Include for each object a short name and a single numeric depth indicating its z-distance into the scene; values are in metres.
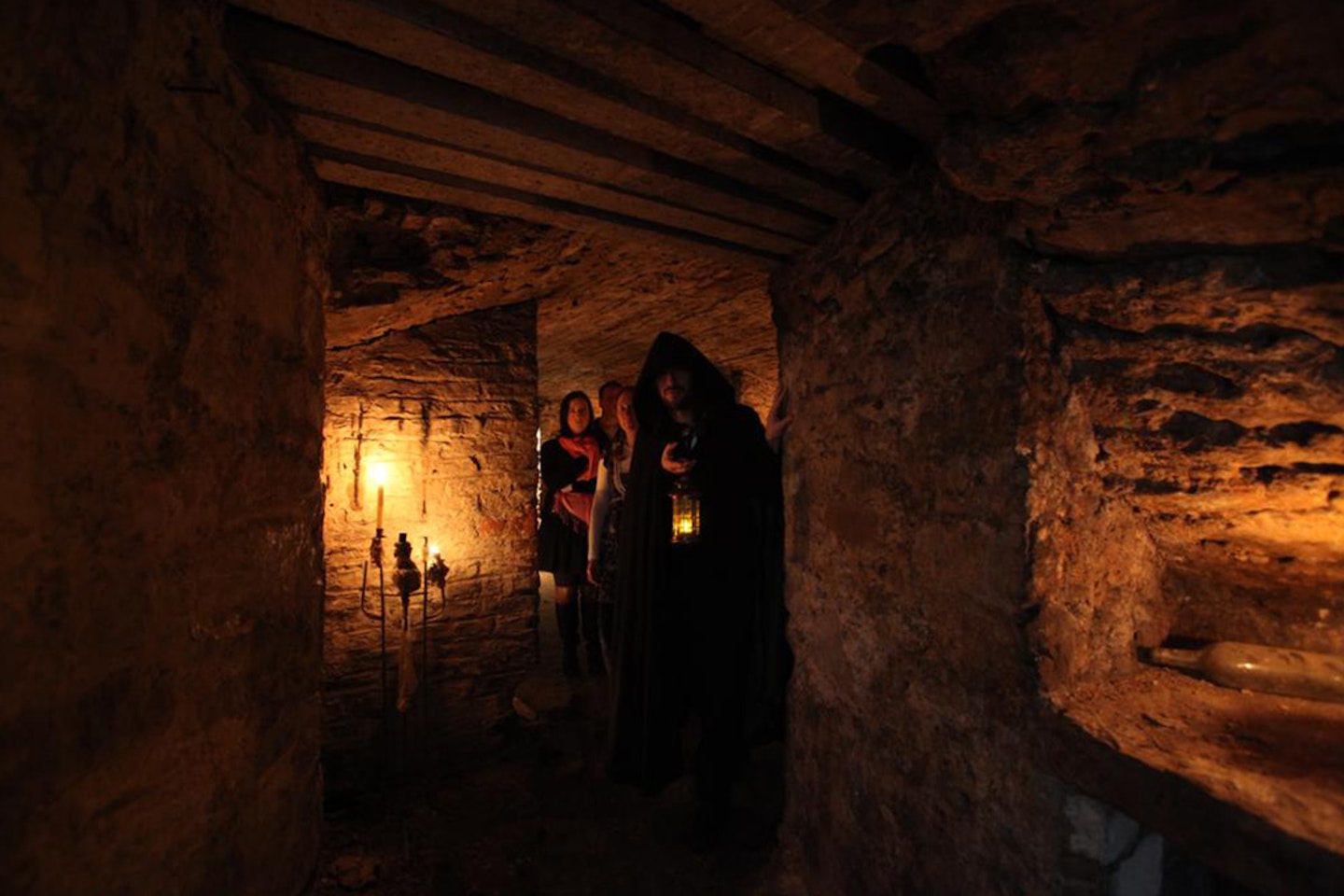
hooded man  2.98
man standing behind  5.19
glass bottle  1.56
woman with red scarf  4.64
